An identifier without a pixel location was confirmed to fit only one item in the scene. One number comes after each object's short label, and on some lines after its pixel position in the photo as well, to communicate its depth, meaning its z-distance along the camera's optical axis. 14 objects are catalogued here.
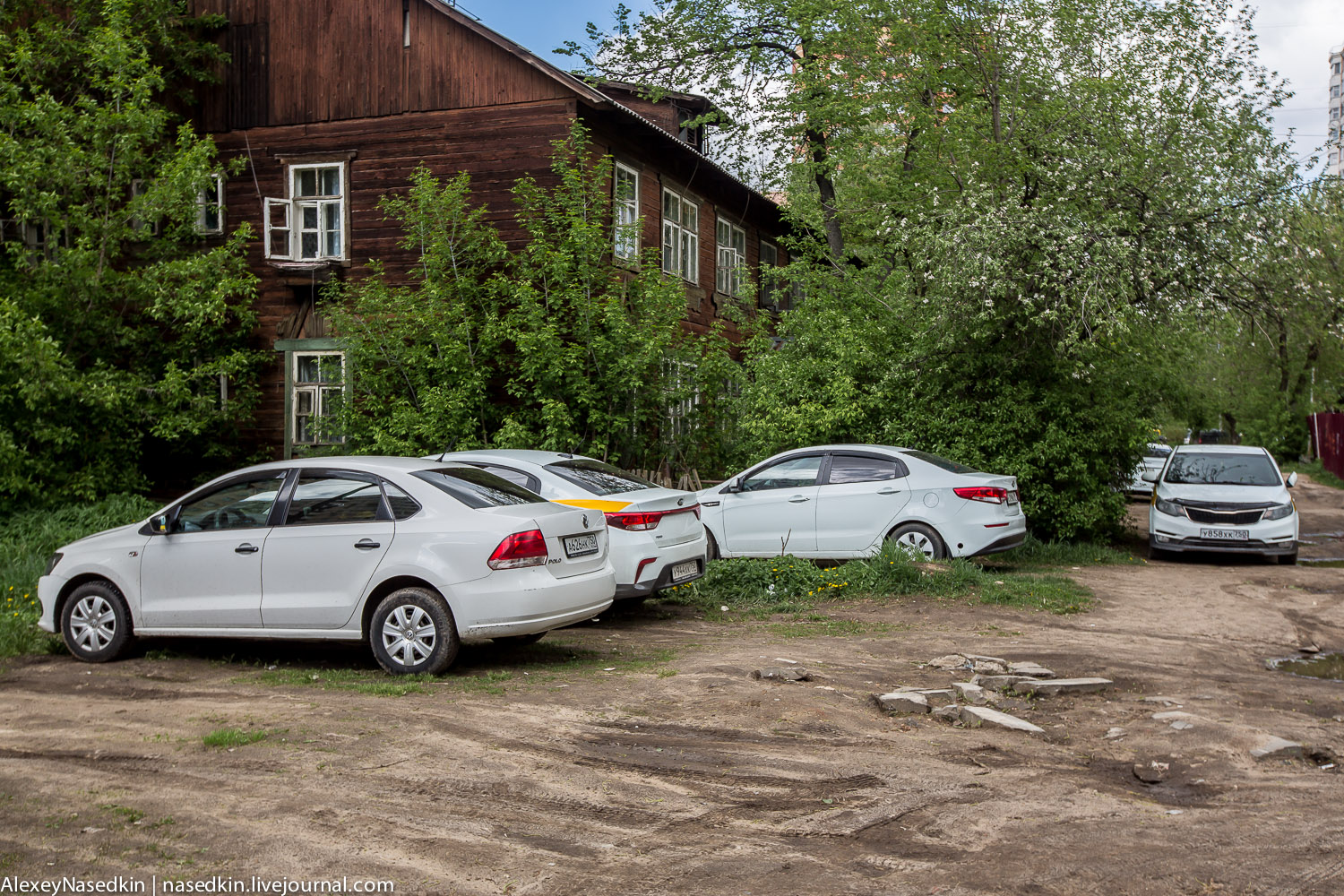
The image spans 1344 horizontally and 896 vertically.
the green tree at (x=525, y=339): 15.88
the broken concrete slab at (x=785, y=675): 7.44
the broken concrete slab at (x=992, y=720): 6.37
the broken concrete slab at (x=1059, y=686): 7.35
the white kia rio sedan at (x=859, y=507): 12.51
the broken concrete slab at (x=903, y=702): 6.69
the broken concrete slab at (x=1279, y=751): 5.79
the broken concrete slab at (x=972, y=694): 6.96
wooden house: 17.47
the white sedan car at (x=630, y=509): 9.55
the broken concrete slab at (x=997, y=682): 7.48
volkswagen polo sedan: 7.45
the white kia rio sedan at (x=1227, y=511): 14.98
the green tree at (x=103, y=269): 15.51
